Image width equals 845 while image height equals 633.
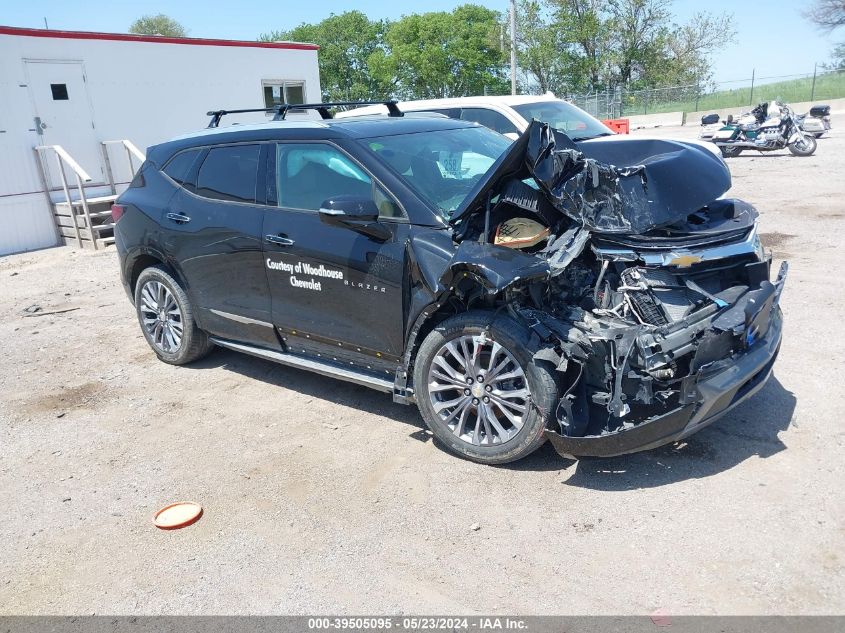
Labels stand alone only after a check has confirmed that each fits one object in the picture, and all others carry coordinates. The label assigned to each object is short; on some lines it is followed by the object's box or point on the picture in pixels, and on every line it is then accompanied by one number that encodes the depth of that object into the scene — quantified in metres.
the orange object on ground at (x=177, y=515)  3.79
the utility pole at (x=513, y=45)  32.19
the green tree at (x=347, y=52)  76.69
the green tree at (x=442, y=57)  69.81
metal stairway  12.49
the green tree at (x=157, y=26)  72.96
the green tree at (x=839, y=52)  55.48
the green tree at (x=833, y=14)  53.90
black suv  3.59
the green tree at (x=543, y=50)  52.91
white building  12.65
